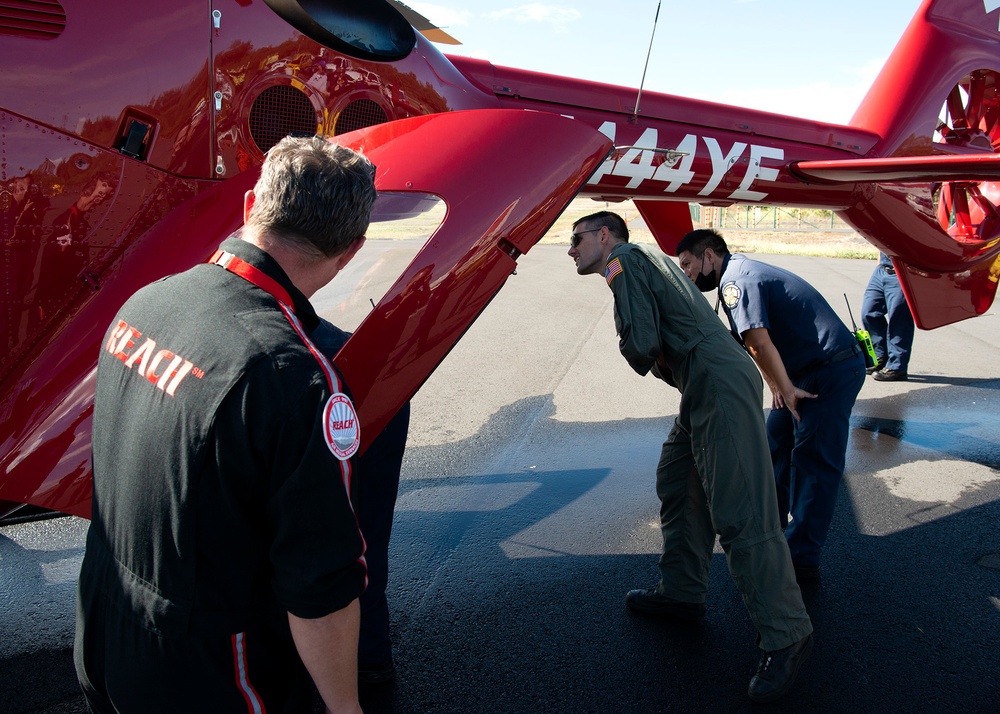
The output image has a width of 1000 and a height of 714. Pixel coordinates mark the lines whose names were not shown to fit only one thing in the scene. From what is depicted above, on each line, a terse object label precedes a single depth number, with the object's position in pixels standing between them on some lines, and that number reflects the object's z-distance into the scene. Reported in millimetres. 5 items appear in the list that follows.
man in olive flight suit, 2631
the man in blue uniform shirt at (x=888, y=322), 7441
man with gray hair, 1135
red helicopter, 2232
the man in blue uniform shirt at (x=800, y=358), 3369
